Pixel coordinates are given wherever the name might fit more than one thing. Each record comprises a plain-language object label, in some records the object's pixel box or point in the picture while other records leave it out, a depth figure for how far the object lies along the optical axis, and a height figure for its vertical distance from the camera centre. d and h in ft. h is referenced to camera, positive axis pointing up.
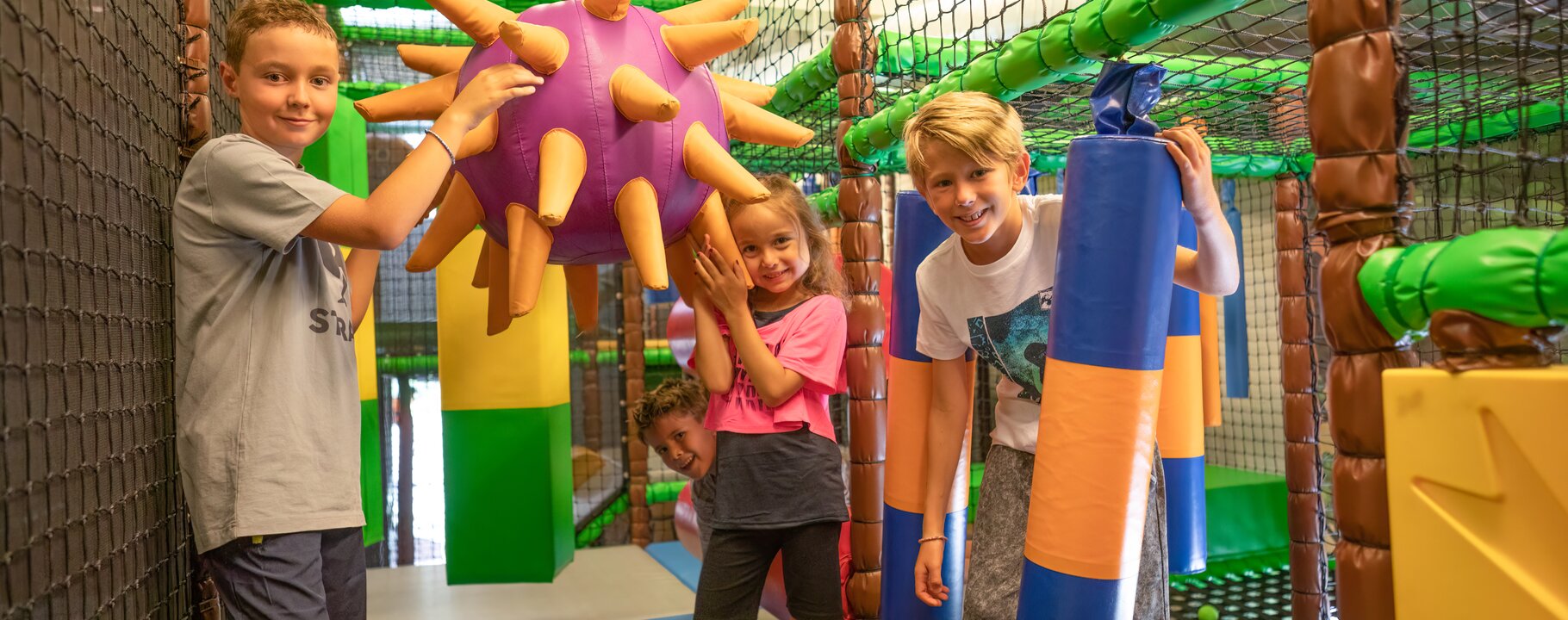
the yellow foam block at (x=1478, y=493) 2.03 -0.45
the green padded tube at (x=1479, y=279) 2.03 +0.00
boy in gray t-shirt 3.65 +0.04
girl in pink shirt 5.24 -0.70
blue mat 9.68 -2.52
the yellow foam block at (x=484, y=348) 7.14 -0.24
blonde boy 3.79 +0.03
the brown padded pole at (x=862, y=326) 5.90 -0.15
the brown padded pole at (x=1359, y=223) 2.51 +0.15
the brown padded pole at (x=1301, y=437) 9.27 -1.41
